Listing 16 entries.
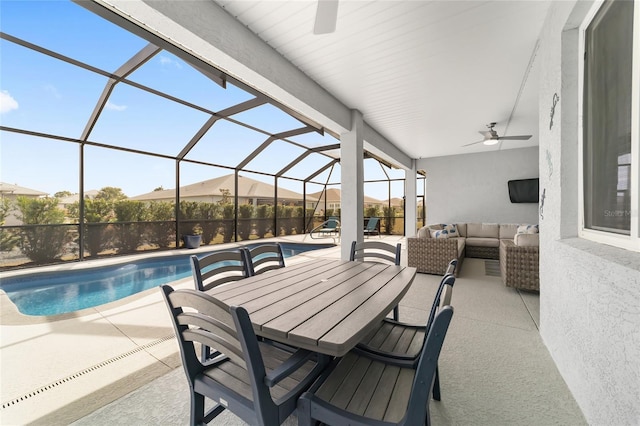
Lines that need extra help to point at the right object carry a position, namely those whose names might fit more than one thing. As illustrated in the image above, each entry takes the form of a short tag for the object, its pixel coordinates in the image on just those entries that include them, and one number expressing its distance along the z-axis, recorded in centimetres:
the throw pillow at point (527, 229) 545
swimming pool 381
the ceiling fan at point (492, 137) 483
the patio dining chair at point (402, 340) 115
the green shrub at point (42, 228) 522
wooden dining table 98
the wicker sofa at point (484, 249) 344
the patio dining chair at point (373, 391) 79
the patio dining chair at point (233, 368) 85
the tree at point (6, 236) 494
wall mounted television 674
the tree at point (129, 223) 665
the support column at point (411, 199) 845
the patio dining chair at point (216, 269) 171
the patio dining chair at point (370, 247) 240
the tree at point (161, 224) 719
